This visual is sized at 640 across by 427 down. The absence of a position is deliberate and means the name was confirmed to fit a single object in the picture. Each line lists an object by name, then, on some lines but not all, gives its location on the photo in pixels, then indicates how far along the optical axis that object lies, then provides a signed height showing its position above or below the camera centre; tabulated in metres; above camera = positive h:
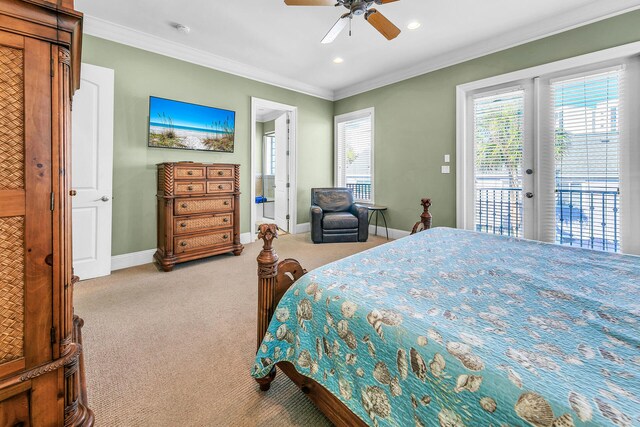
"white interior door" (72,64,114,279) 2.87 +0.44
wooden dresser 3.28 +0.01
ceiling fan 2.32 +1.75
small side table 4.94 +0.04
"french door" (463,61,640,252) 2.92 +0.65
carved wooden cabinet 0.87 +0.01
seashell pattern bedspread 0.63 -0.37
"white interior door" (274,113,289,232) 5.41 +0.82
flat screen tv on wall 3.58 +1.18
